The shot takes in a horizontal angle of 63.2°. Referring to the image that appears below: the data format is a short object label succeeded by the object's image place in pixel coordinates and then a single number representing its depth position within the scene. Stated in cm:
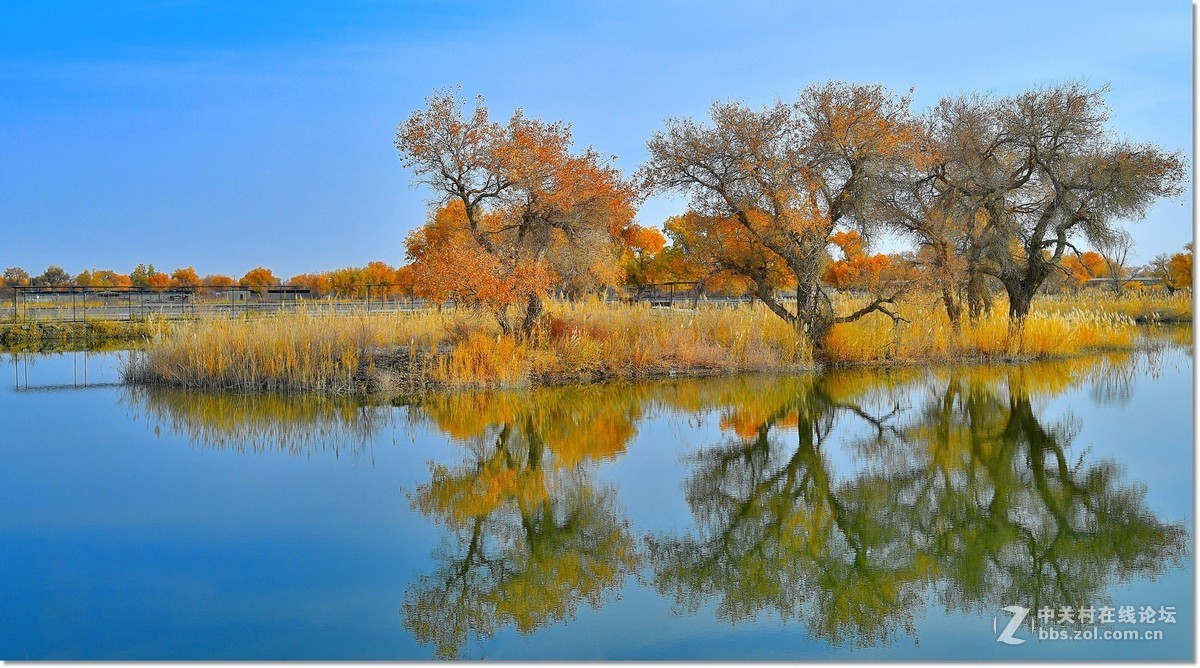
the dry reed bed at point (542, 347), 1586
